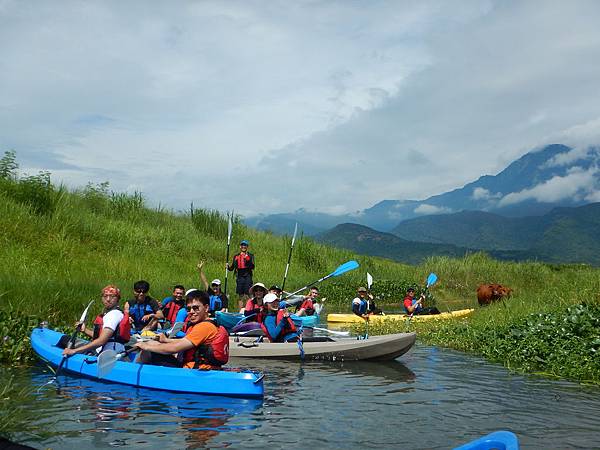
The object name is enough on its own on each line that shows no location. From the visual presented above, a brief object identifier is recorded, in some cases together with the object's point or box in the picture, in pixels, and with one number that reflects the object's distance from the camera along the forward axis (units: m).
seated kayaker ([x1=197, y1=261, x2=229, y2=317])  17.20
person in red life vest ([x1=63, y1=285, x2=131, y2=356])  9.98
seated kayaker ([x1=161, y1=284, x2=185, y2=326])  13.66
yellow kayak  19.17
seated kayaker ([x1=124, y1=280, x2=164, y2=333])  13.31
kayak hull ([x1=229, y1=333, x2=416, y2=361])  12.58
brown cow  23.34
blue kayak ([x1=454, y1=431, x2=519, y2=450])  4.19
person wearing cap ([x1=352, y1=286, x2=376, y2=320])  19.89
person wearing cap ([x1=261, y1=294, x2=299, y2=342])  12.95
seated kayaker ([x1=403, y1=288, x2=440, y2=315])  18.88
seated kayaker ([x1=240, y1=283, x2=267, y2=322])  13.79
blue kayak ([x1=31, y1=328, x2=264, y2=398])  9.22
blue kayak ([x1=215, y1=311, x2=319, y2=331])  15.94
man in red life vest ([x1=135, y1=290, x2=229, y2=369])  9.03
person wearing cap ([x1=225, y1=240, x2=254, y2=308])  19.22
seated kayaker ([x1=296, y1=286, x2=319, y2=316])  19.36
